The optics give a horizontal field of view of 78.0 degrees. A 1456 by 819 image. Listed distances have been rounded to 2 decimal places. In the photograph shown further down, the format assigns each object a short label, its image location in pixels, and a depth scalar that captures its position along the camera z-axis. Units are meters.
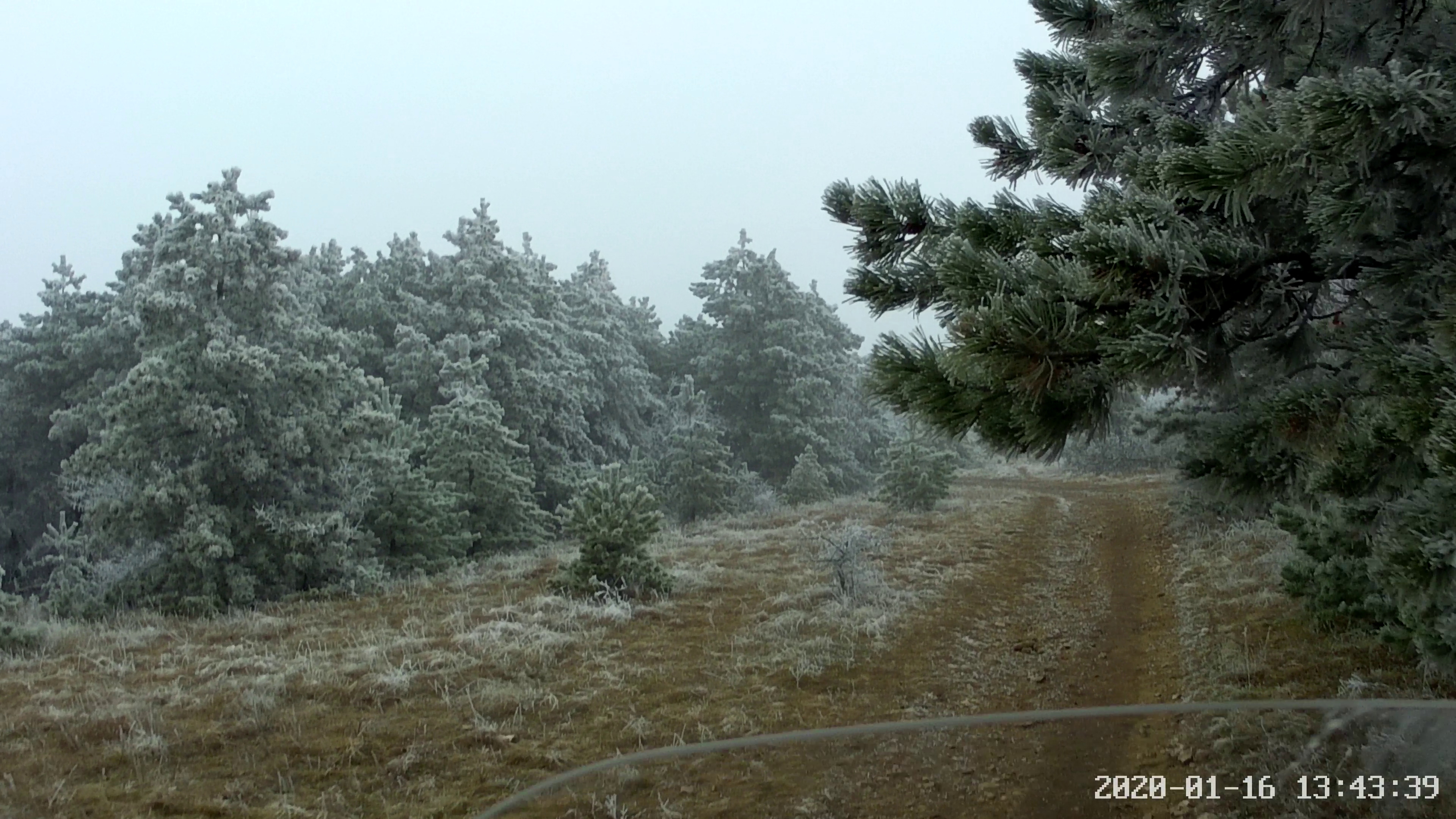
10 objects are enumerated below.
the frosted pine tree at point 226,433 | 9.88
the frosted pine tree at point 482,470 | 14.38
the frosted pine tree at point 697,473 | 18.09
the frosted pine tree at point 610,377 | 21.14
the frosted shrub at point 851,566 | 8.51
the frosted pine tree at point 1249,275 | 2.11
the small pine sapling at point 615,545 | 9.09
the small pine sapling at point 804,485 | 18.83
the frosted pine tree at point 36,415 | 14.54
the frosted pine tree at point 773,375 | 21.53
